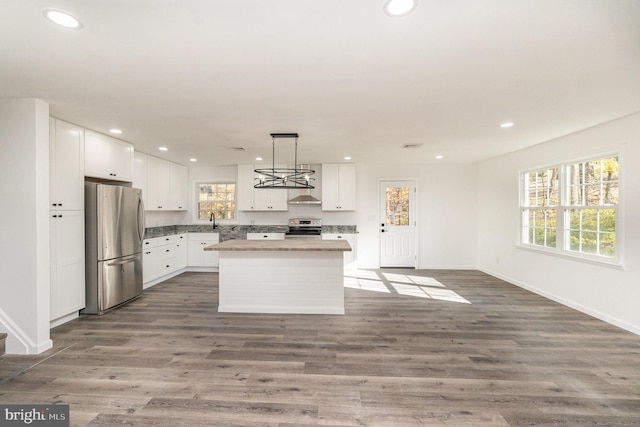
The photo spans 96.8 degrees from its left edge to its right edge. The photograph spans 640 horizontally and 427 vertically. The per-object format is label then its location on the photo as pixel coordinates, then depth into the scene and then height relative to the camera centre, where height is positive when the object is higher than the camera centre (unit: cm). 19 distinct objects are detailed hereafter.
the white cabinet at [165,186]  534 +54
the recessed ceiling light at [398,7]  142 +105
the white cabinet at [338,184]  624 +60
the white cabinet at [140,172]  494 +72
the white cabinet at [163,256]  495 -85
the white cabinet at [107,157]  365 +76
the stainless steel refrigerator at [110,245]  364 -45
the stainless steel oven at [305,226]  635 -33
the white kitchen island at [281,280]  376 -91
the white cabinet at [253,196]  629 +35
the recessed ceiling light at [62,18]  151 +106
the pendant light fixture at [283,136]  387 +105
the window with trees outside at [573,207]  352 +6
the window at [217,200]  666 +28
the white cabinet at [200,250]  625 -84
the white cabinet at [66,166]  318 +55
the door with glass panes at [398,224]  645 -29
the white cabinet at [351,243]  609 -73
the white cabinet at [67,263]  321 -61
